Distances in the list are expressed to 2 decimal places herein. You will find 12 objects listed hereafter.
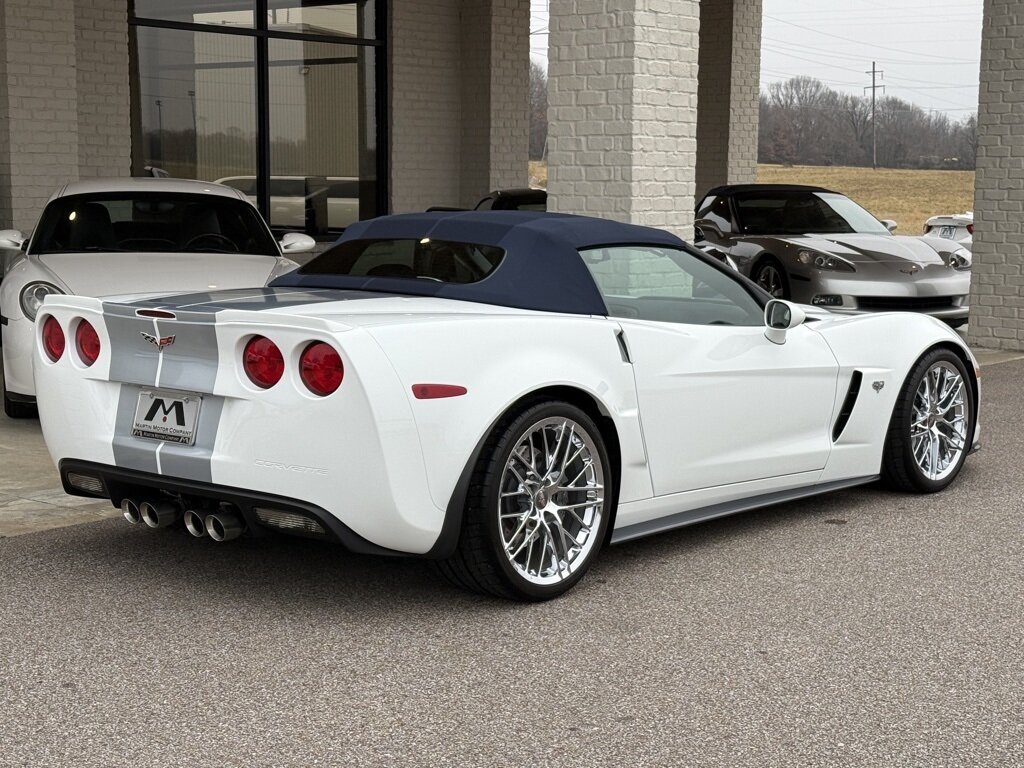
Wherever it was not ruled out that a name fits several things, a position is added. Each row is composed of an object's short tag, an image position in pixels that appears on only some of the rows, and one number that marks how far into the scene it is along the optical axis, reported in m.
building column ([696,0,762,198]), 19.27
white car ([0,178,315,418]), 7.80
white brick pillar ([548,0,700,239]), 8.33
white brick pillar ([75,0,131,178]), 13.79
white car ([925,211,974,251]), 23.50
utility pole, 69.94
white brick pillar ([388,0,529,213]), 16.75
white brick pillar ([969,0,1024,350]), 12.48
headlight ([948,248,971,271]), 12.95
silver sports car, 12.27
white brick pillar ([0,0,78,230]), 12.66
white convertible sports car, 4.26
